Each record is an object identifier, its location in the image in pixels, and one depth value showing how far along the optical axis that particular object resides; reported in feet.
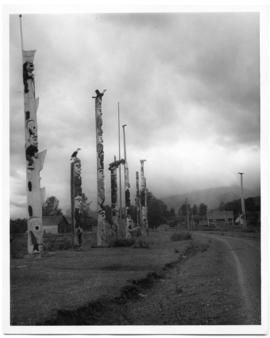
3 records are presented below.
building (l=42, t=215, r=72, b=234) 101.96
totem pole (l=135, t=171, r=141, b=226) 85.69
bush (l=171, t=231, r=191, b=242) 68.91
